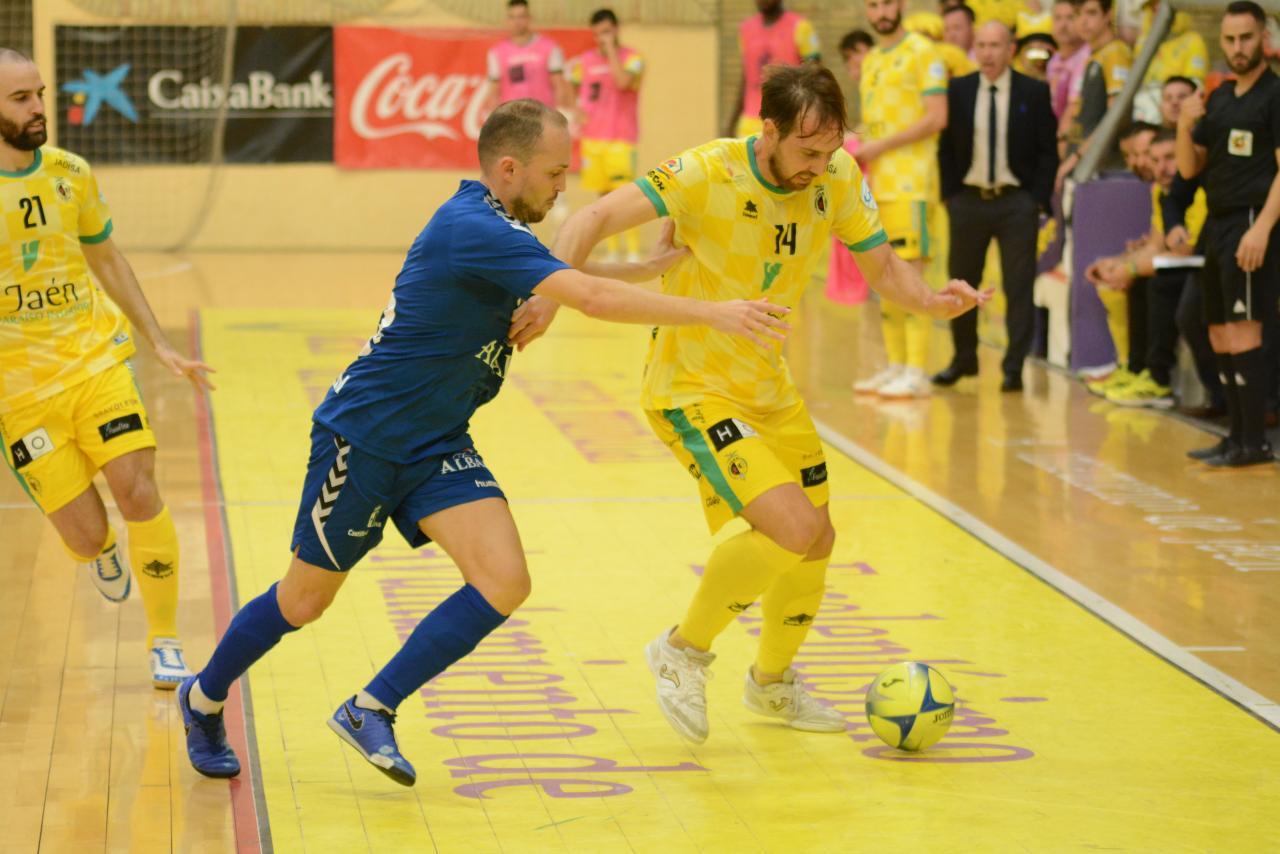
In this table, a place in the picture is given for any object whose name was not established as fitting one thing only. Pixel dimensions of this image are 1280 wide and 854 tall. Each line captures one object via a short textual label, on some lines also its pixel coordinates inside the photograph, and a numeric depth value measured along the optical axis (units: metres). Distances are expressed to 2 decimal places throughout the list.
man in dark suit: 24.62
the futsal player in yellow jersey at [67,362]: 12.16
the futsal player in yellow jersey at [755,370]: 10.98
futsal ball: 11.27
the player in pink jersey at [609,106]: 36.66
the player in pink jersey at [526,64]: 37.69
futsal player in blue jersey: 9.95
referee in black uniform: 19.69
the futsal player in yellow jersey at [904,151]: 24.45
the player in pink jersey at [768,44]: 30.70
